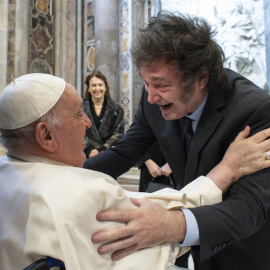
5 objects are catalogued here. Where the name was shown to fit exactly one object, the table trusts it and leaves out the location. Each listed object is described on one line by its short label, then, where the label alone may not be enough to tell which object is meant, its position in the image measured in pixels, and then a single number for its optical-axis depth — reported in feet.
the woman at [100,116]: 13.14
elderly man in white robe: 3.04
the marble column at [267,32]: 16.81
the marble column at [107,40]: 22.03
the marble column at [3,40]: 18.76
